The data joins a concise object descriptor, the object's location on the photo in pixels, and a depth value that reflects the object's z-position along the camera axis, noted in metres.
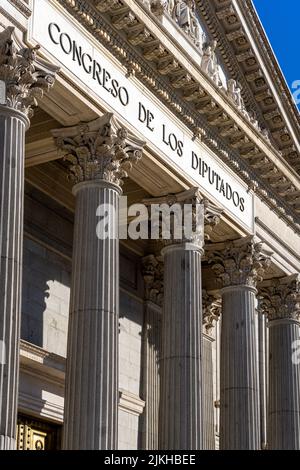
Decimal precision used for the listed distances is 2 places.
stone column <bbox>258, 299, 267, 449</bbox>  37.72
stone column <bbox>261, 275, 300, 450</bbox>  34.16
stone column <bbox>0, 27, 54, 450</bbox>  20.22
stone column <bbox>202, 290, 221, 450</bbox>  35.72
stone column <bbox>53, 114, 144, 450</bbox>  23.08
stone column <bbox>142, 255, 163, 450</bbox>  33.28
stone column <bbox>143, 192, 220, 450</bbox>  27.03
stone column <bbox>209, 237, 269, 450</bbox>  30.47
